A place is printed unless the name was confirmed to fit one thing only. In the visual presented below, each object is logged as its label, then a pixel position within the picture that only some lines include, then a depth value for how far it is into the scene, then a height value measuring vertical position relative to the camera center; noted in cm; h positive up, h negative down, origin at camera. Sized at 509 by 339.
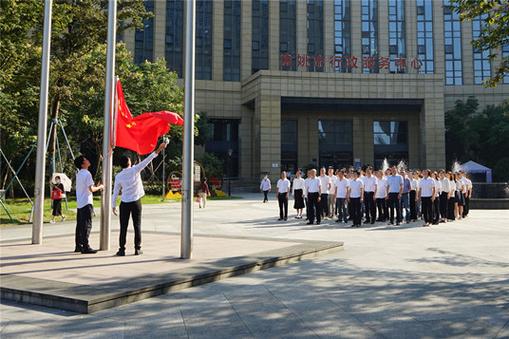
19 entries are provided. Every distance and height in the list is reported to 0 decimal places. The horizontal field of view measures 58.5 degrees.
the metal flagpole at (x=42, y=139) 925 +100
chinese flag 852 +113
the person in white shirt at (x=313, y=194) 1441 -15
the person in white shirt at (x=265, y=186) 2675 +18
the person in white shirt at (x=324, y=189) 1524 +1
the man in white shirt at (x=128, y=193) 781 -8
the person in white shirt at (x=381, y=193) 1482 -11
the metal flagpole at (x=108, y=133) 841 +102
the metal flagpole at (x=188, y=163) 757 +43
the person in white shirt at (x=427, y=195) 1438 -16
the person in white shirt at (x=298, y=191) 1567 -8
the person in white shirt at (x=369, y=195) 1460 -17
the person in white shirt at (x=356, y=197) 1399 -23
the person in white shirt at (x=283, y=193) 1576 -13
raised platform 530 -119
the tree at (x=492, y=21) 765 +292
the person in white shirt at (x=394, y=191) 1449 -4
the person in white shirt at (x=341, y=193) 1474 -12
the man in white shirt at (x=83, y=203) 820 -27
